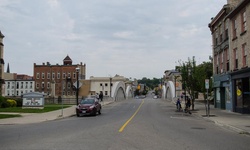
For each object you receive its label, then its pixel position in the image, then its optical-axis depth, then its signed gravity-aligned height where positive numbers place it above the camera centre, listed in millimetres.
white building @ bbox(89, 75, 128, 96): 108688 +3384
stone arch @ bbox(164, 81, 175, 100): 64812 +1149
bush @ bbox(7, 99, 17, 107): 38100 -978
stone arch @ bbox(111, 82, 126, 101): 64988 +365
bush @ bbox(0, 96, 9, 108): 36181 -1002
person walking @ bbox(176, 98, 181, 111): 33994 -1187
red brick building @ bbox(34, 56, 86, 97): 98625 +5336
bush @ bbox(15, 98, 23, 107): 40878 -1024
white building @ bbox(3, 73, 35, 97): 104875 +3007
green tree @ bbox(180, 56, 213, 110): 33312 +1826
